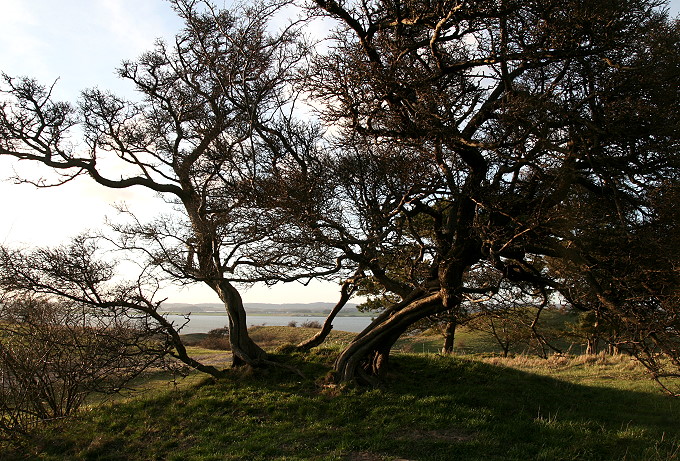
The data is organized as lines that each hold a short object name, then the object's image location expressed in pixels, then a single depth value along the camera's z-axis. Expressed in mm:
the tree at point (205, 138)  9641
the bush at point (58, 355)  9273
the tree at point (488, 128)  7082
